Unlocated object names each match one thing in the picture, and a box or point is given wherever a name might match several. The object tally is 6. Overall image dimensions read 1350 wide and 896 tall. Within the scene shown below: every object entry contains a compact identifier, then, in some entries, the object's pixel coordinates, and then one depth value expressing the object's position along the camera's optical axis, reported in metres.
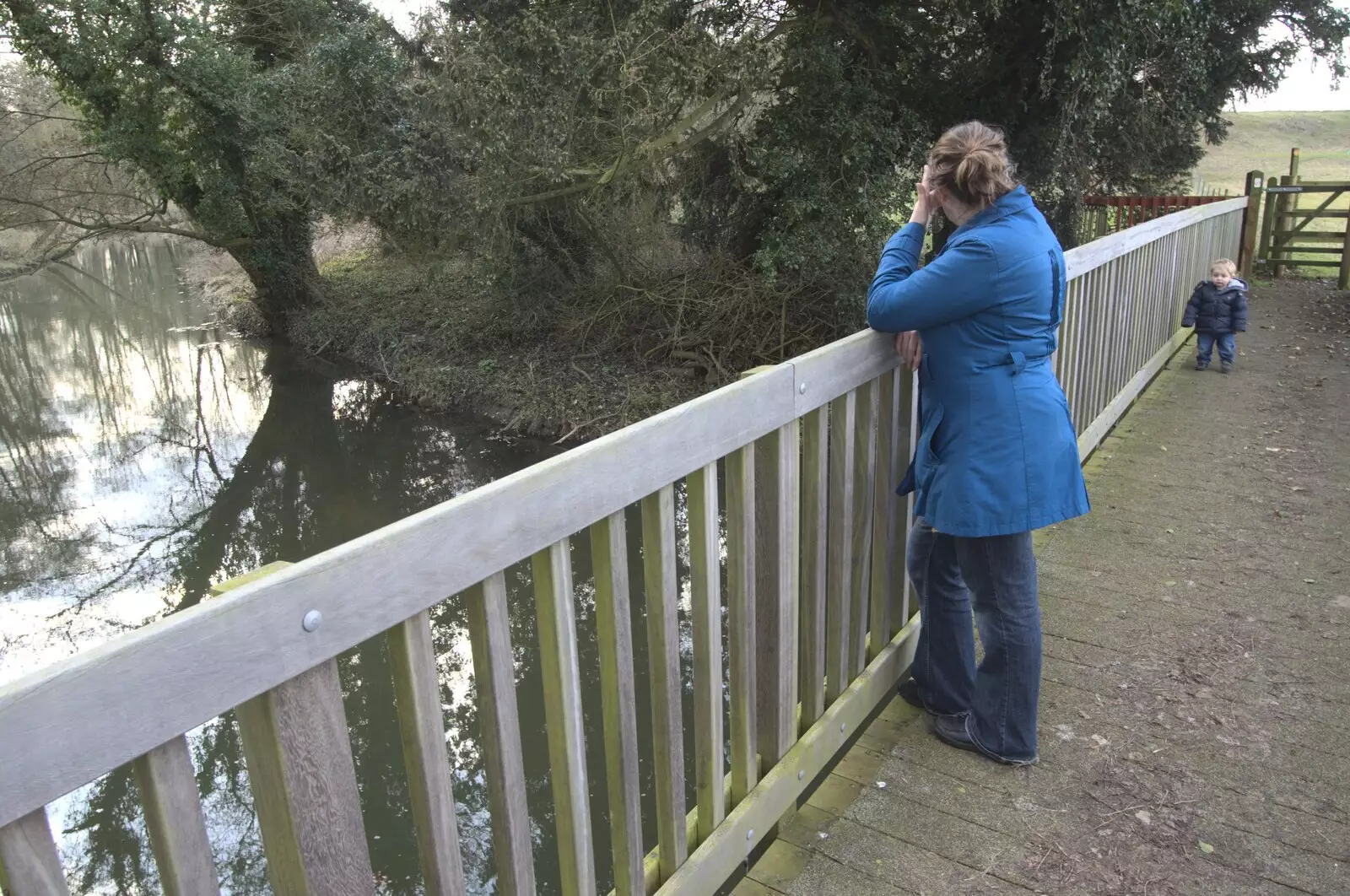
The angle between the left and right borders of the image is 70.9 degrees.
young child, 7.41
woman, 2.36
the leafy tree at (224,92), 13.23
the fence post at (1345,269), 13.06
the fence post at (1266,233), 14.77
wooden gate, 13.92
